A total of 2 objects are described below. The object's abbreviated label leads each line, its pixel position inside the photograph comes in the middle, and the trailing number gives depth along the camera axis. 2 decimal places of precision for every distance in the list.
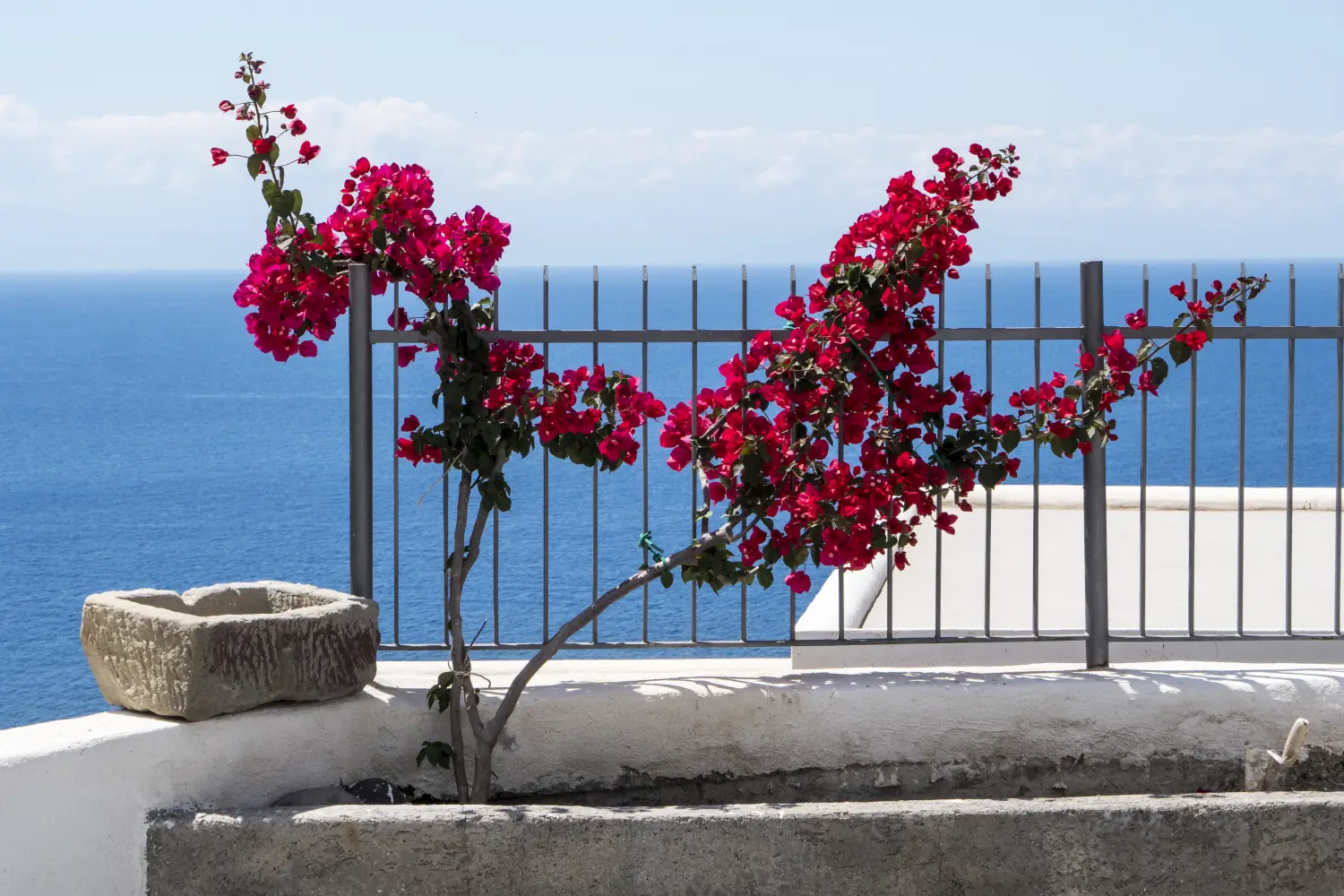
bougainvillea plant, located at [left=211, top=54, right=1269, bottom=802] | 7.93
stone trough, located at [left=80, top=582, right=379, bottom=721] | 7.43
